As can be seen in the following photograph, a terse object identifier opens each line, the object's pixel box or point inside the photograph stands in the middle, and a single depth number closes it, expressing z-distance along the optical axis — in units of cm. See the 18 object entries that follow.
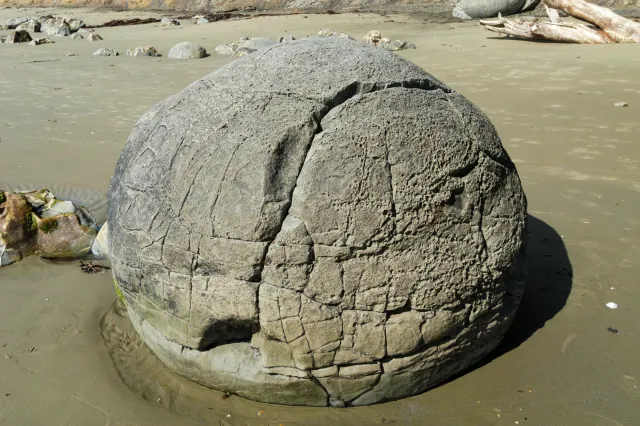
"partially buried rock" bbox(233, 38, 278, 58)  1195
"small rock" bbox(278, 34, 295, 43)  1322
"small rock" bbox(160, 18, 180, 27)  1923
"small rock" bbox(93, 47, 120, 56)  1357
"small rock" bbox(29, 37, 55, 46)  1600
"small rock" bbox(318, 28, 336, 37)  1379
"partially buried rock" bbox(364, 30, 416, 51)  1235
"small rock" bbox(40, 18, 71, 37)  1819
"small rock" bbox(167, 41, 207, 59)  1261
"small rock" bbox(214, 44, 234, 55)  1285
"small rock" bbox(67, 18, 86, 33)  1927
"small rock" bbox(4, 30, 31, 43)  1631
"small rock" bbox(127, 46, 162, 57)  1324
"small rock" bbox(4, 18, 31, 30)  2138
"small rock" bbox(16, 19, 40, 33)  1952
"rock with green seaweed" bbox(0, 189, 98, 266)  499
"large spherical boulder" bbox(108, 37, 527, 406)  290
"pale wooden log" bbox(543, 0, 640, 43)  1098
